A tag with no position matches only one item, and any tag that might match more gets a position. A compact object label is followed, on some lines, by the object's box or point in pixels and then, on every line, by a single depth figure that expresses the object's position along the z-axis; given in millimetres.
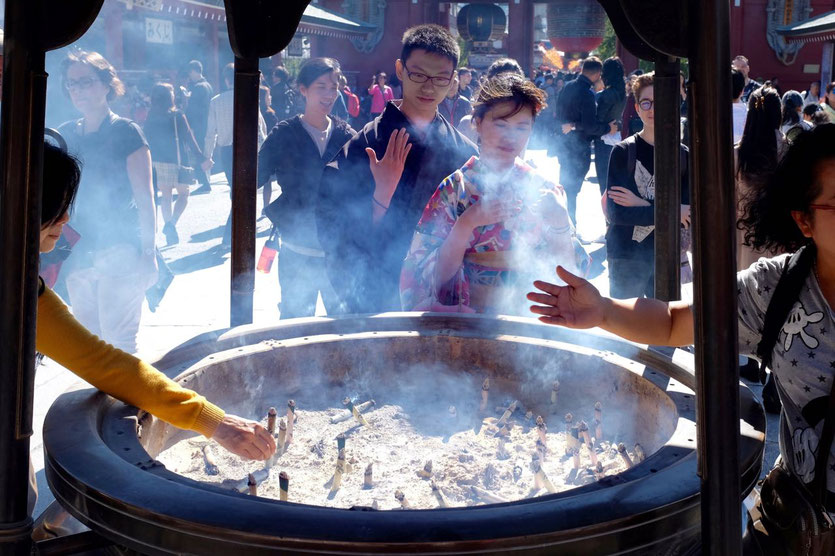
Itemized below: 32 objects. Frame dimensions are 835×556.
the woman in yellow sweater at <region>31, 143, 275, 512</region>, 1655
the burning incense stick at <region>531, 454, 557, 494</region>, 2055
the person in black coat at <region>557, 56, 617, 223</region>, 8156
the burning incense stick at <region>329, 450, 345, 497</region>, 2105
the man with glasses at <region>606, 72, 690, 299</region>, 4176
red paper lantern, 18734
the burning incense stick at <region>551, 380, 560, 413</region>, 2499
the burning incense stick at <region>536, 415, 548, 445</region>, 2320
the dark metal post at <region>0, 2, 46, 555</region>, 1267
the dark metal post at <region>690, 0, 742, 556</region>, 1197
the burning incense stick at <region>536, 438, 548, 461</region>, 2269
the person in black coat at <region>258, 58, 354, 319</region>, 3982
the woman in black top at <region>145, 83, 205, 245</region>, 7805
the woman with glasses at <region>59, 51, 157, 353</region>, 3840
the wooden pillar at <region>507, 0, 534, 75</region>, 23281
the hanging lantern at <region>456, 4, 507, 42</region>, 18172
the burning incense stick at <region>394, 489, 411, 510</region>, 1990
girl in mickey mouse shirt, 1568
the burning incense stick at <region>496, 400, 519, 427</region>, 2486
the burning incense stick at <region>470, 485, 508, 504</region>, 2014
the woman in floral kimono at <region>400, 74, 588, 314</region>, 2699
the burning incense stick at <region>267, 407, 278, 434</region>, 2311
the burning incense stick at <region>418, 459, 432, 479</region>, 2174
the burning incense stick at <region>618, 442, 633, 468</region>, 2133
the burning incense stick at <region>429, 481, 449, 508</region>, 2025
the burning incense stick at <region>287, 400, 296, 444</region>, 2377
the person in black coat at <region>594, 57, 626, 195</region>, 8266
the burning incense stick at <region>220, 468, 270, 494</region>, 2061
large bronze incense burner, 1318
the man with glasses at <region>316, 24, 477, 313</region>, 3035
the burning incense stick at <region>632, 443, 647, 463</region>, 2180
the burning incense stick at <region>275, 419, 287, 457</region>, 2291
